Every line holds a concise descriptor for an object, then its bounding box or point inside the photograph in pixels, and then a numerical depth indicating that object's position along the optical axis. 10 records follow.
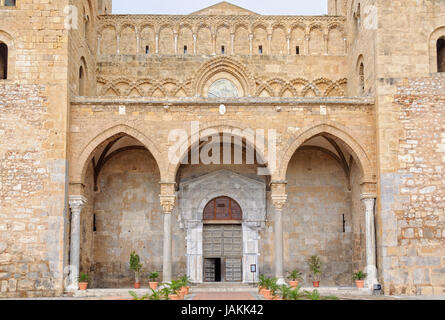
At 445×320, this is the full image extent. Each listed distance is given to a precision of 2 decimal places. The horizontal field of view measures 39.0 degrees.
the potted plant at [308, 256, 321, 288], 18.69
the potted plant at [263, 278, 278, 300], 14.57
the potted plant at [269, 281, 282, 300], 13.93
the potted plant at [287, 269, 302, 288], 17.39
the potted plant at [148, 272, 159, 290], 17.14
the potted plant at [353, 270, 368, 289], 17.00
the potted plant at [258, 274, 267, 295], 15.99
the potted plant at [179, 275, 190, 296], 15.87
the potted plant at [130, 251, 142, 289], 18.61
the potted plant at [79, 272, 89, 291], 16.70
